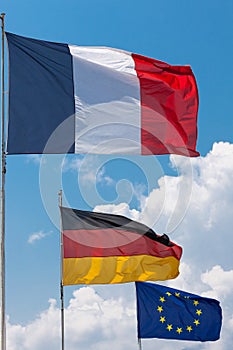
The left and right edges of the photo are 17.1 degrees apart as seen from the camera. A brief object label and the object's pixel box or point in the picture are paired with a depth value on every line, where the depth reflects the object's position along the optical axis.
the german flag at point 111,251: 29.30
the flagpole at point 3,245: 17.95
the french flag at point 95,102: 20.02
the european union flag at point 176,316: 32.12
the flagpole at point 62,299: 29.31
